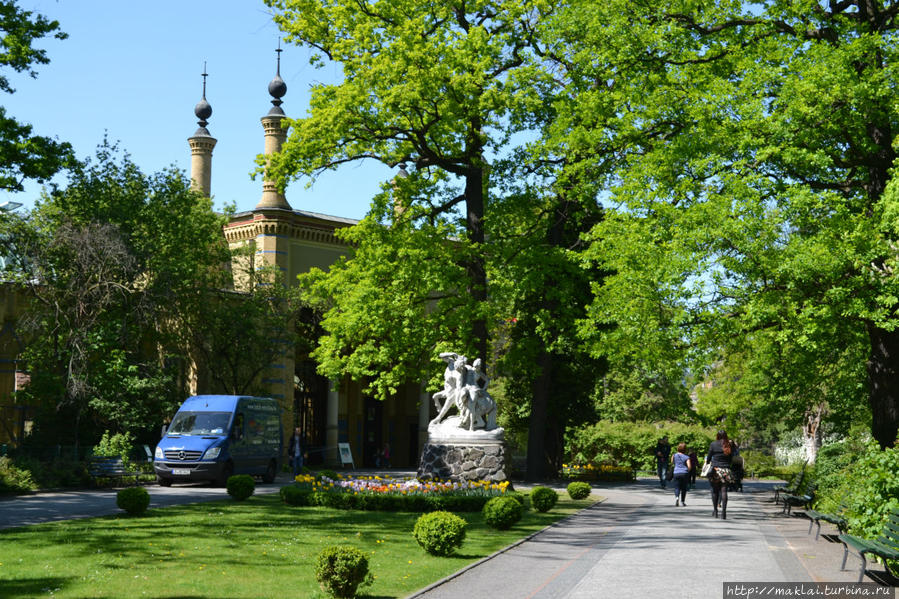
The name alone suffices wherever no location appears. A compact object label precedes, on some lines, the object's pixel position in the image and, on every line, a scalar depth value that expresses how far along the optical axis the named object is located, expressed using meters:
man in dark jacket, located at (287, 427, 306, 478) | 32.38
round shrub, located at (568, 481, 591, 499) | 24.61
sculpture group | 24.97
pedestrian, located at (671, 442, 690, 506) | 23.95
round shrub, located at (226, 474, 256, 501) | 22.09
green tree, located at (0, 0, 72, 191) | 21.31
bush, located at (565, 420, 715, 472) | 44.09
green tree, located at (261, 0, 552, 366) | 26.50
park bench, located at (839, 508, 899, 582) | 10.46
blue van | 26.73
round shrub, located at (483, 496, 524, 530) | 17.00
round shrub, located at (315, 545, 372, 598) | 10.06
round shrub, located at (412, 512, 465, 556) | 13.42
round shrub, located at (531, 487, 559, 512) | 20.70
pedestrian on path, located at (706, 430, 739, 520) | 20.52
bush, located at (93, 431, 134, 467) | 28.50
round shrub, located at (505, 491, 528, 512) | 21.54
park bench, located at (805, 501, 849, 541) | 14.56
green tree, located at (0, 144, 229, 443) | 29.02
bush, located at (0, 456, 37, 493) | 23.19
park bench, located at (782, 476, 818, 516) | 20.61
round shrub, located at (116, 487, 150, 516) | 17.66
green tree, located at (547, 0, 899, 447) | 18.70
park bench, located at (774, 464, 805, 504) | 23.94
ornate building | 42.97
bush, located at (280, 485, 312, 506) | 21.16
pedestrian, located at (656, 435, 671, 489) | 33.28
